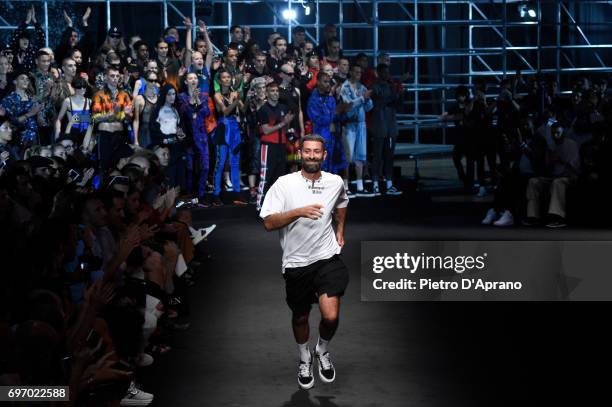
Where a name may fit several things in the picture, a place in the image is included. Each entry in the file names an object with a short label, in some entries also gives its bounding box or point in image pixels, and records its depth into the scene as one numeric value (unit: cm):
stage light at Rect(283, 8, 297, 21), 2012
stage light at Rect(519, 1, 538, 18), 2245
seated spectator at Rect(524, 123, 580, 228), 1688
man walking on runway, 840
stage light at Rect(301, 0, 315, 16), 2091
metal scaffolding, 2114
